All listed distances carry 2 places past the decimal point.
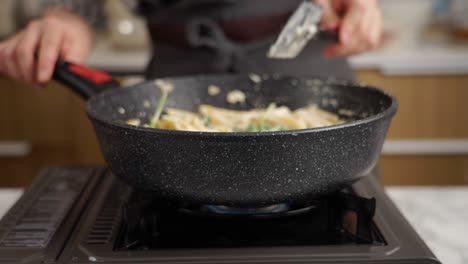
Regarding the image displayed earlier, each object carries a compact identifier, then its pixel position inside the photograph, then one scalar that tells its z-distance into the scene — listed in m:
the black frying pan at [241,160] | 0.64
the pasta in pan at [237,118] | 0.86
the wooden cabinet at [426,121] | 2.12
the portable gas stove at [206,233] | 0.64
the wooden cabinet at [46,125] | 2.18
